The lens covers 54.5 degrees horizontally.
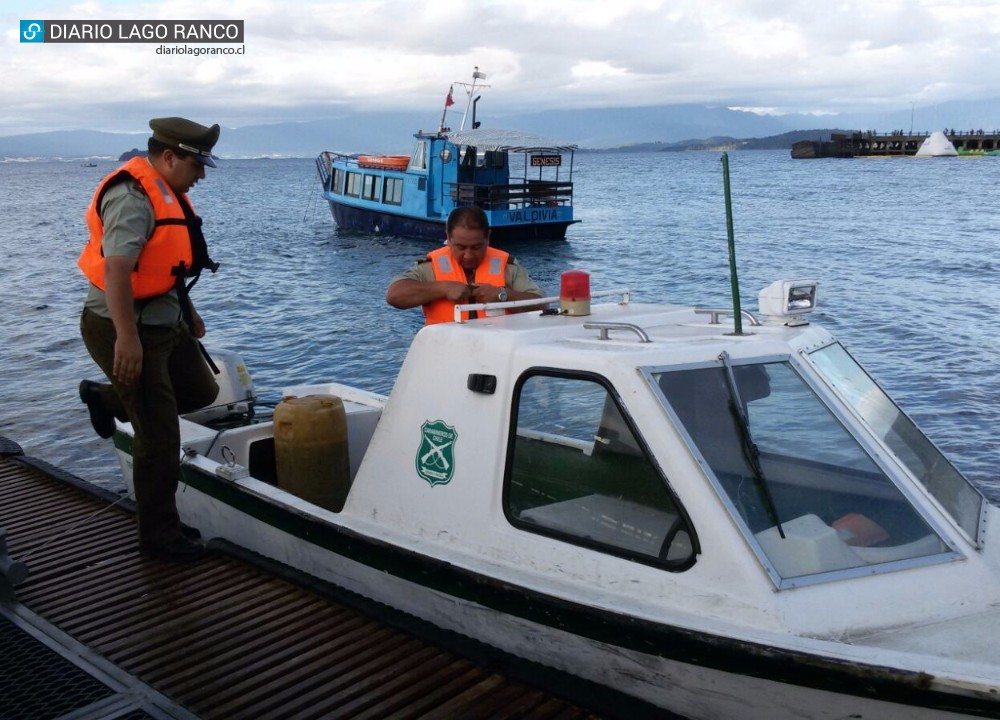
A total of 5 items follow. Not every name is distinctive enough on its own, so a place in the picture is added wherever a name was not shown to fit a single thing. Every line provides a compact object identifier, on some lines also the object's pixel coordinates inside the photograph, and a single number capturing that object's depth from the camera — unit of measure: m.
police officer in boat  4.83
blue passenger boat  30.25
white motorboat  3.07
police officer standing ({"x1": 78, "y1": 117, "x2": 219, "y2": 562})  4.29
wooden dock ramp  3.73
